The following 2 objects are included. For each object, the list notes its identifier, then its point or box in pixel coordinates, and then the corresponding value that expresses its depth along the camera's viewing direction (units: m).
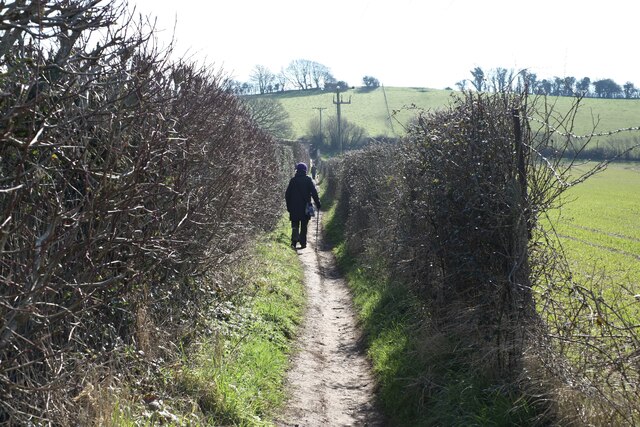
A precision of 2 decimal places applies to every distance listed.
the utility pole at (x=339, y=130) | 57.11
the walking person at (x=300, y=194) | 16.00
